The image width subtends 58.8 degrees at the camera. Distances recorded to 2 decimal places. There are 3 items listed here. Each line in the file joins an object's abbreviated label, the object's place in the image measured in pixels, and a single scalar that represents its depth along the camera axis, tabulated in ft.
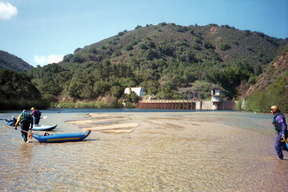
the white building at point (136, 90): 447.26
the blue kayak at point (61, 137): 50.96
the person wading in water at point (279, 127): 34.37
